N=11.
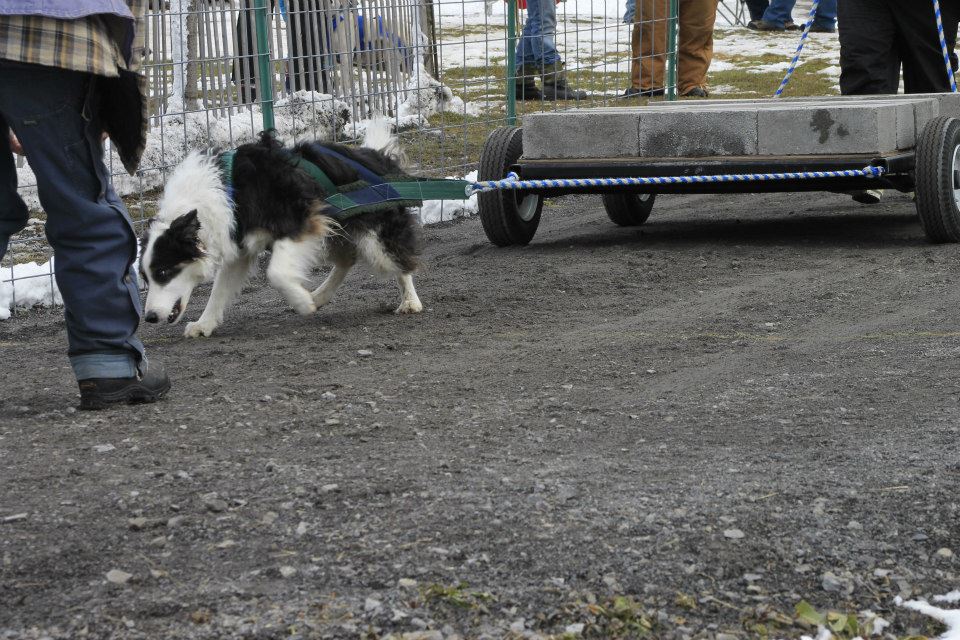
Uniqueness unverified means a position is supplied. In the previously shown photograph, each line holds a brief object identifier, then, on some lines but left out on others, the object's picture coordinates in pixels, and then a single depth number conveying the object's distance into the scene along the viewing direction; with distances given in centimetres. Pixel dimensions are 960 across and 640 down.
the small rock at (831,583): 527
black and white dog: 1043
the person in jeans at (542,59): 2020
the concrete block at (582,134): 1382
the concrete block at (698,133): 1342
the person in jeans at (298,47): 1507
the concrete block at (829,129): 1298
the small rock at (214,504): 618
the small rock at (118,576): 539
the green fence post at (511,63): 1894
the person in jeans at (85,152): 726
